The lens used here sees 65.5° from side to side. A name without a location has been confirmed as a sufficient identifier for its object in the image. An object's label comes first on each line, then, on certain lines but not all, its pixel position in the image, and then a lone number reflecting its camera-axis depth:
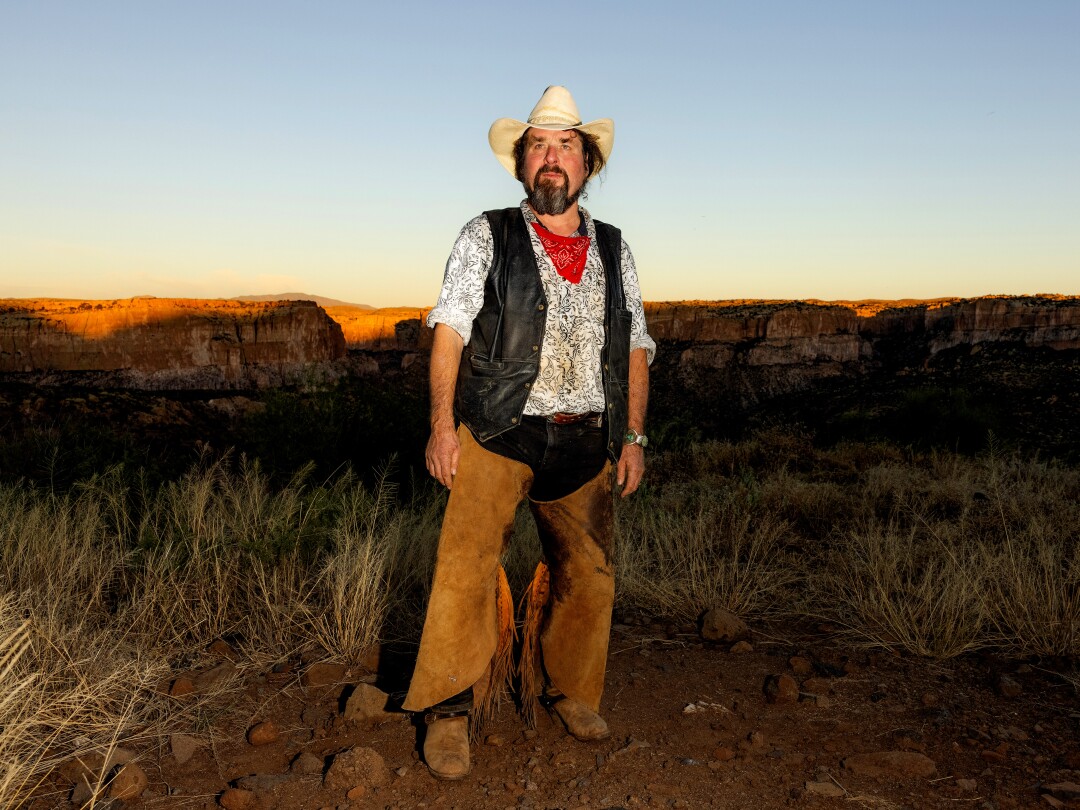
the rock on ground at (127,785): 2.52
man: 2.79
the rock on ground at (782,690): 3.29
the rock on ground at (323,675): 3.43
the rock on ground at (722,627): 3.98
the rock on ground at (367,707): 3.08
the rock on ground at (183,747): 2.79
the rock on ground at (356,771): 2.61
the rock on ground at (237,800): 2.49
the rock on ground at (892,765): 2.72
